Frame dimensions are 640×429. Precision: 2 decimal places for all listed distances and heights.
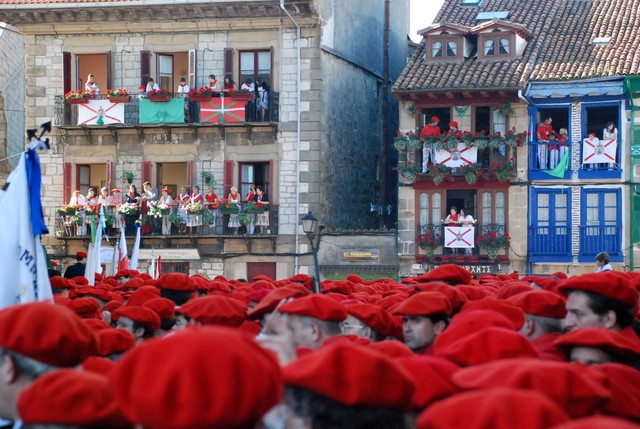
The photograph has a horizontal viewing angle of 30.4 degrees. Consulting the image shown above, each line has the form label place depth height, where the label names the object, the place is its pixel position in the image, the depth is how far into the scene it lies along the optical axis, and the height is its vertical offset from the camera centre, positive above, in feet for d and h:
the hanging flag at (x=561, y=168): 107.65 +4.74
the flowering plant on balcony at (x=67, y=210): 111.14 +0.61
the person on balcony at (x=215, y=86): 108.37 +12.13
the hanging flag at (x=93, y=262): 58.90 -2.39
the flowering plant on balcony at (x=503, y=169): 107.34 +4.60
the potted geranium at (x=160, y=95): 109.19 +11.34
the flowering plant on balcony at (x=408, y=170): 109.60 +4.55
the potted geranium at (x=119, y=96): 110.01 +11.34
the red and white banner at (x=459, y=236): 108.27 -1.56
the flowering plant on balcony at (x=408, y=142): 109.19 +7.13
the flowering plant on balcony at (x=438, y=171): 108.78 +4.44
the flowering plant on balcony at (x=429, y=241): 108.99 -2.05
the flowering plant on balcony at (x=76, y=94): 110.83 +11.53
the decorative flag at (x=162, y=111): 109.29 +9.87
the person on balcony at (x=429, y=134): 108.99 +7.85
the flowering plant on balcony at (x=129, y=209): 109.29 +0.73
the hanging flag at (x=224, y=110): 108.17 +9.93
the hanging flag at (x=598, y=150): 106.42 +6.34
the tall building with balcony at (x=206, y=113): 108.37 +9.75
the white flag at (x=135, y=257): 79.87 -2.74
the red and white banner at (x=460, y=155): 108.37 +5.90
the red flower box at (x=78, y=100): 111.04 +11.03
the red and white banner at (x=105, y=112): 110.93 +9.88
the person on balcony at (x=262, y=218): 108.27 -0.02
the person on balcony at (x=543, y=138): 108.06 +7.50
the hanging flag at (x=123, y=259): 76.79 -2.76
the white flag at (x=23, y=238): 27.53 -0.53
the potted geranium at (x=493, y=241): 107.65 -1.98
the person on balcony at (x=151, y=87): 109.50 +12.11
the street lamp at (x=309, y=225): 75.36 -0.44
